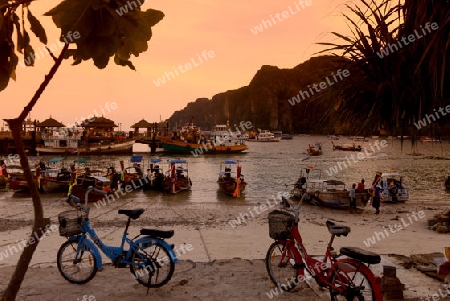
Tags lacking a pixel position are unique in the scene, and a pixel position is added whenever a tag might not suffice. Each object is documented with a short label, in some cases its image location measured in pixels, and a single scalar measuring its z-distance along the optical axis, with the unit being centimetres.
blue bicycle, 576
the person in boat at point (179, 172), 2924
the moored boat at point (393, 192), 2370
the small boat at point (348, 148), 9154
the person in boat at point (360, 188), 2052
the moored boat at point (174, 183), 2673
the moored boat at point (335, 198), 1992
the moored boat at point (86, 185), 2255
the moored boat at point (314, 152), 7956
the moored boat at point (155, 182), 2789
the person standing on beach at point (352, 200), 1938
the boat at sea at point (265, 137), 16312
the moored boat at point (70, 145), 6612
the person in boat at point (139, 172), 3039
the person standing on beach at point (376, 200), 1928
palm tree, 468
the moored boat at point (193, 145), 7875
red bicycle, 462
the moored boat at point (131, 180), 2829
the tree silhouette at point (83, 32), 212
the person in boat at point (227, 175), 2787
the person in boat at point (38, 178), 2528
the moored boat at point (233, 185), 2614
